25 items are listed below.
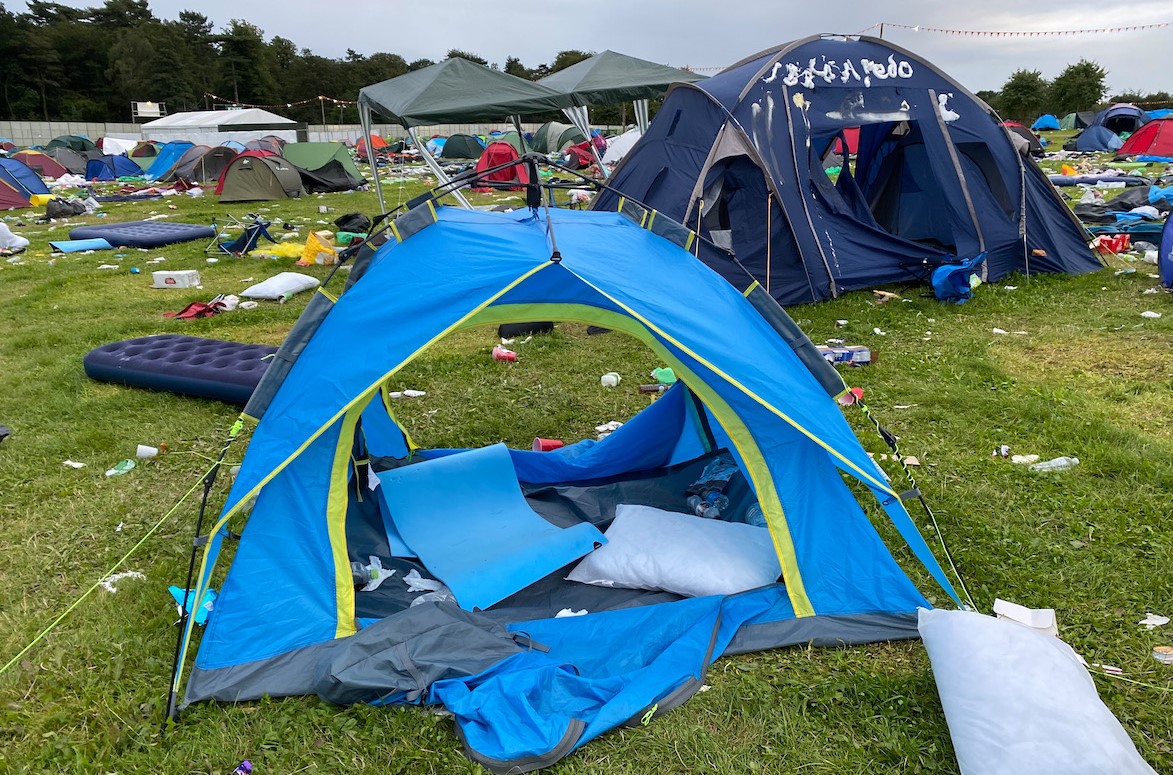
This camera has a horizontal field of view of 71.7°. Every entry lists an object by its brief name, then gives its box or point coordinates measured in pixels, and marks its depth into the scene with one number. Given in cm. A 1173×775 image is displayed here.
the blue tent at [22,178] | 1567
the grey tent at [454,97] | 1038
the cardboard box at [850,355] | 560
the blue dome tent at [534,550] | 263
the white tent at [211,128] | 2578
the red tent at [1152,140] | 1817
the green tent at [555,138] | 2314
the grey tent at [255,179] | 1625
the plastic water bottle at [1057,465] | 396
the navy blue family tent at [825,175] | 692
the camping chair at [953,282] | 700
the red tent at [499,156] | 1664
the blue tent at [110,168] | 2180
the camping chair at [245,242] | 1048
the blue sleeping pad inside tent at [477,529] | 327
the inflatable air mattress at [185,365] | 505
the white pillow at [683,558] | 313
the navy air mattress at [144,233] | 1105
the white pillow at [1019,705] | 202
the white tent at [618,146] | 1803
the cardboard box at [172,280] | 861
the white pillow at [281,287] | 796
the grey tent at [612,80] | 1252
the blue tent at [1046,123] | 3078
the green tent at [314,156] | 1838
